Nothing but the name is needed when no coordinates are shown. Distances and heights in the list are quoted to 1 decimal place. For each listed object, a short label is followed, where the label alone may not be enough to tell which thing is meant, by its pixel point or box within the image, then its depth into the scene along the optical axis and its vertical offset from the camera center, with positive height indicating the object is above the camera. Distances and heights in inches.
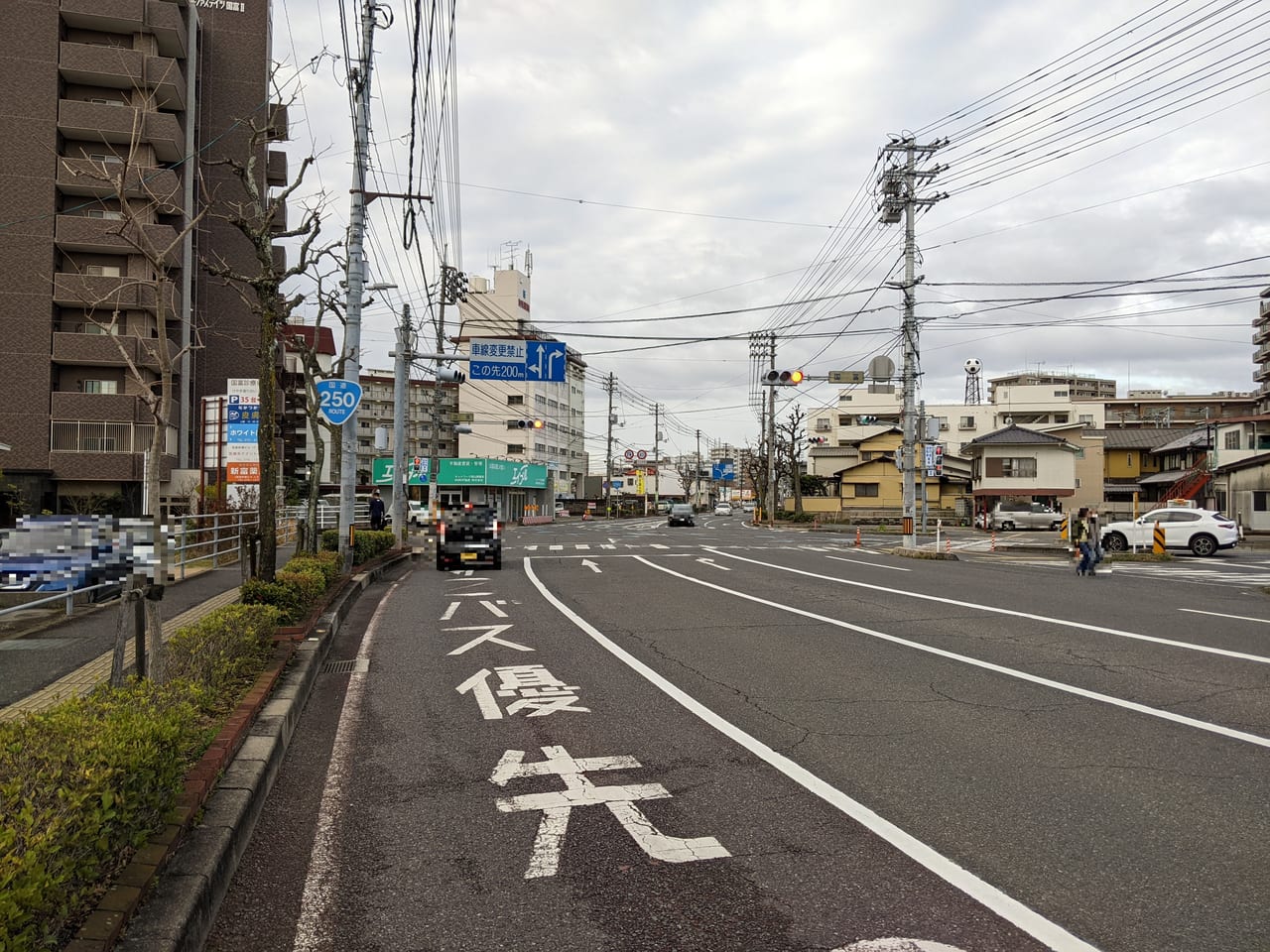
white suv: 1087.0 -57.3
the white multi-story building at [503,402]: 3041.3 +308.8
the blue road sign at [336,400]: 612.4 +62.5
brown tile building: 1288.1 +373.3
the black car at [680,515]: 2233.0 -75.6
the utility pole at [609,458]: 3221.0 +104.9
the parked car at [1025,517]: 1943.9 -71.4
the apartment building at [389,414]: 3260.3 +289.4
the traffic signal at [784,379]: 978.7 +124.4
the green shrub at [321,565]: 515.8 -50.1
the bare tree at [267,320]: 414.9 +83.1
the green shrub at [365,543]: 798.5 -56.5
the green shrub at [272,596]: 382.6 -48.8
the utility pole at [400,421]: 987.3 +80.0
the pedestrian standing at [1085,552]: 798.5 -62.6
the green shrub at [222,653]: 246.1 -51.7
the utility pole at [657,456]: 4023.1 +141.0
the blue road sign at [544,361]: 905.5 +133.3
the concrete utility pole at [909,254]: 1064.2 +289.2
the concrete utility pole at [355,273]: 684.1 +172.0
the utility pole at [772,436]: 2281.0 +136.4
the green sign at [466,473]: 2449.6 +41.0
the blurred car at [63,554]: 365.4 -30.6
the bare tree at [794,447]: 2416.1 +121.4
